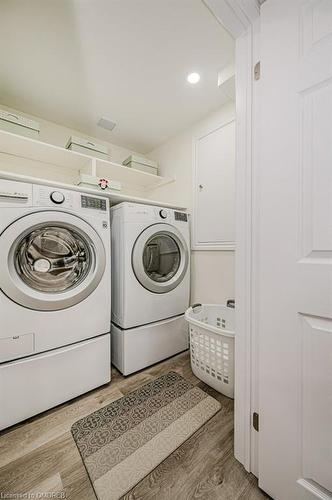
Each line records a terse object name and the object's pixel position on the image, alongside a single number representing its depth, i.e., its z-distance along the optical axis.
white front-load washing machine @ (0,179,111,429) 0.99
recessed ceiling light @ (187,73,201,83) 1.39
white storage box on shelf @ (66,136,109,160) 1.71
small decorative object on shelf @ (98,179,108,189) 1.58
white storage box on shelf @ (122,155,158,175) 2.09
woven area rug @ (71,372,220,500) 0.81
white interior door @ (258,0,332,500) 0.59
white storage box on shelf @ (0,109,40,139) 1.41
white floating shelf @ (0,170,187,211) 1.03
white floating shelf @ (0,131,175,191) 1.50
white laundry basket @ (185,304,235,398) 1.19
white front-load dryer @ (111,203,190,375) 1.41
